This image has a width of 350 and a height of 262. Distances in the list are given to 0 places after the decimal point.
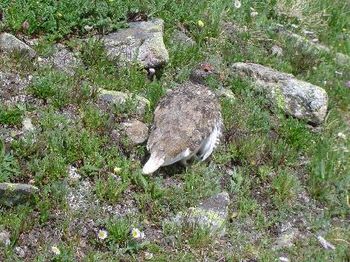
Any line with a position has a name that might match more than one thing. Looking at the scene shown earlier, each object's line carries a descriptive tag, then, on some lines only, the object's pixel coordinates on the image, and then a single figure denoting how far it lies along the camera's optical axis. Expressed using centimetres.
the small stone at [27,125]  657
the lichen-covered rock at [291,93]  833
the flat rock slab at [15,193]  570
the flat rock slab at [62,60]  765
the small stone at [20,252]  549
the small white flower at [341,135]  834
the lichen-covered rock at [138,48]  799
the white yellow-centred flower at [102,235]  579
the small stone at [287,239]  644
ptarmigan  625
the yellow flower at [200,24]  920
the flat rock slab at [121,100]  727
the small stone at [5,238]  546
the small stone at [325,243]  654
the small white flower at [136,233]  584
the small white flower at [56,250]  547
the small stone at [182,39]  876
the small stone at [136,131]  687
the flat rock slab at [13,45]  745
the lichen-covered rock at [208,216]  620
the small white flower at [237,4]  1012
